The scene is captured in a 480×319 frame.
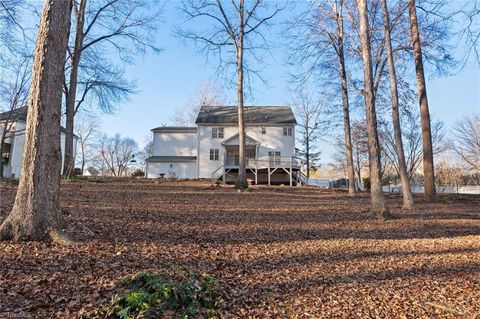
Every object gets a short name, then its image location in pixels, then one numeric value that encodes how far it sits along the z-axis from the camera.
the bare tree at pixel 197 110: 40.16
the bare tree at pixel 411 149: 31.86
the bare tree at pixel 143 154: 54.62
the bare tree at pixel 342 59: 16.03
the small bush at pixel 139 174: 34.75
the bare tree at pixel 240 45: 15.75
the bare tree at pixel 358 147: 30.86
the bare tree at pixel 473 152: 33.81
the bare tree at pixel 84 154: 55.16
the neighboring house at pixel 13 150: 24.23
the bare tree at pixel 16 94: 20.14
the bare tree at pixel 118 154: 59.94
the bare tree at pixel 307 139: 39.84
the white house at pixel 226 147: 26.53
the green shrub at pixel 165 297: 2.64
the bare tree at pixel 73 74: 14.60
